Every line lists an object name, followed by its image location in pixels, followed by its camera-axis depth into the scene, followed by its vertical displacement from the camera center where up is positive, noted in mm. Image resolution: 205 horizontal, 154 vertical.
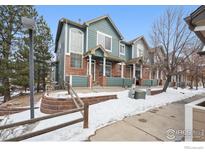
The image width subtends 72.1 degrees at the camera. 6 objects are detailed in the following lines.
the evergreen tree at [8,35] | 4879 +1497
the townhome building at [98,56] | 7242 +1194
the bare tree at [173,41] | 6589 +1741
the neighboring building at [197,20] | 2666 +1098
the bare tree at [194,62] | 7586 +730
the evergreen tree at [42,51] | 5945 +1149
